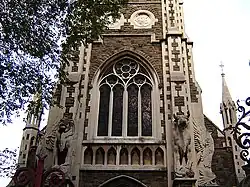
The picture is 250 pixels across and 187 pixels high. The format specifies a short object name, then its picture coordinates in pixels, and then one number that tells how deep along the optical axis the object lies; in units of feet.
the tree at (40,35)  20.09
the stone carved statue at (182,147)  27.07
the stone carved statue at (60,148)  27.99
